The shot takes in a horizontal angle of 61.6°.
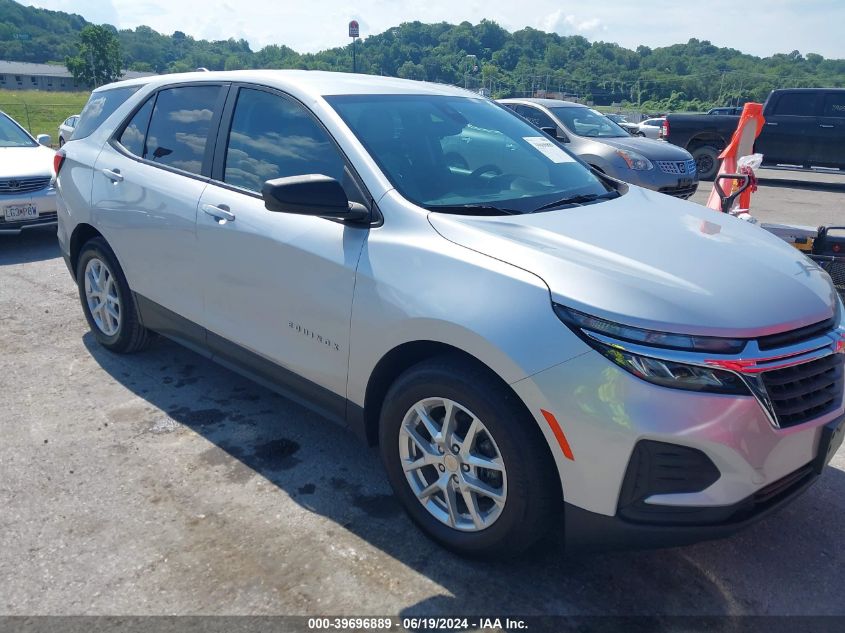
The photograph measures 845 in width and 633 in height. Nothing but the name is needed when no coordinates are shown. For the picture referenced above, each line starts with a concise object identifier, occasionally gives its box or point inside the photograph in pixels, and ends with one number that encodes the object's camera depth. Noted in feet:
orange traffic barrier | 26.55
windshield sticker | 12.27
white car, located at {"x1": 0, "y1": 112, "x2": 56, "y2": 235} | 24.79
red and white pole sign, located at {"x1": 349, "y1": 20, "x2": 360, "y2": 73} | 95.74
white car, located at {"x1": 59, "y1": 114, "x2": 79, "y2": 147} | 35.35
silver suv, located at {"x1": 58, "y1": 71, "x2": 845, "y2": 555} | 7.25
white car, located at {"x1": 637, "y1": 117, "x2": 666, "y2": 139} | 77.09
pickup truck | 49.42
